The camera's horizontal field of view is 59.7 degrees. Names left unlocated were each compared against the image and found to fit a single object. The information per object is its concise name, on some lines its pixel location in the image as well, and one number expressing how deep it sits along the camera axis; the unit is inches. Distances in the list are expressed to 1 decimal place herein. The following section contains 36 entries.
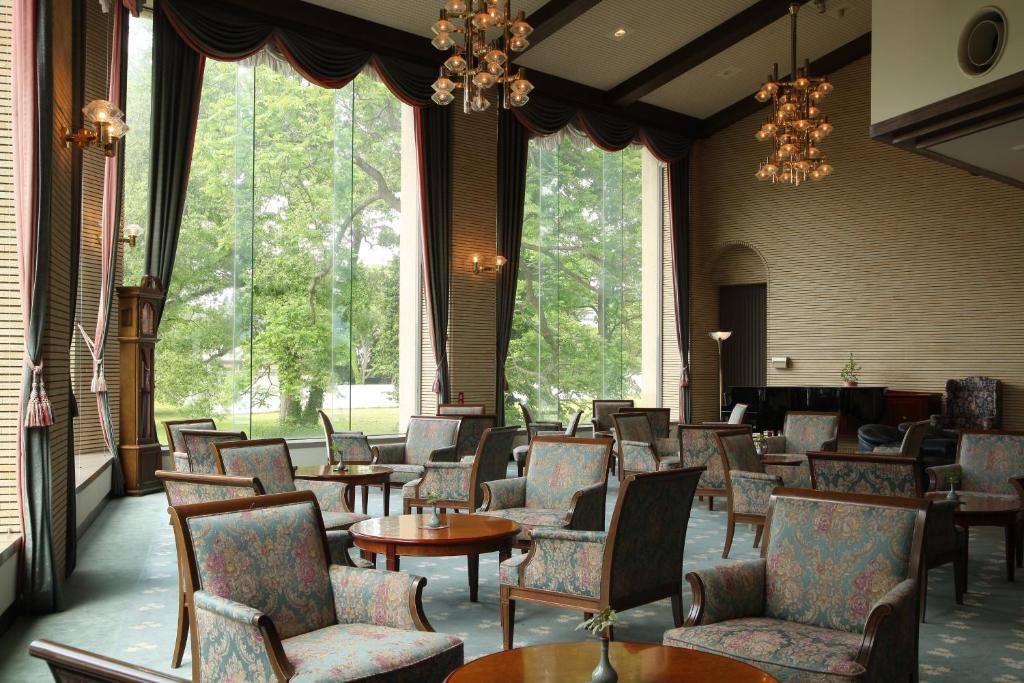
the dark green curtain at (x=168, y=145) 371.6
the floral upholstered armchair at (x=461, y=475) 266.7
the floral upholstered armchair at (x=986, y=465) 268.1
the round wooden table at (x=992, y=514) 223.3
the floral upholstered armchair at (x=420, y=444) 336.2
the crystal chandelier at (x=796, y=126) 382.2
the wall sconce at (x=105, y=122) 254.2
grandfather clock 362.9
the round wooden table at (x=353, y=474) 275.1
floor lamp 608.1
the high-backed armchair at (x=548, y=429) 407.9
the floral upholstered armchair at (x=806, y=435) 370.6
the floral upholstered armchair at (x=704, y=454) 305.1
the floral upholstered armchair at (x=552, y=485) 213.5
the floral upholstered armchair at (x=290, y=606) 112.7
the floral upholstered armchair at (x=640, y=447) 331.8
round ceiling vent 255.9
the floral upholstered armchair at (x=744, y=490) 254.4
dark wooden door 618.8
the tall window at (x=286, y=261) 430.3
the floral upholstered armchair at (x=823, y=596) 119.6
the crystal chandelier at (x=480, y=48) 252.1
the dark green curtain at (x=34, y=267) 193.5
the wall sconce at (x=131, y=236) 367.2
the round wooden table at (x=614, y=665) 99.8
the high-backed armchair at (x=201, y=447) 265.0
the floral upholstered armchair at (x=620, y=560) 161.5
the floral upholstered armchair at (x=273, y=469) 217.8
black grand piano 511.2
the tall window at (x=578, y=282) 566.6
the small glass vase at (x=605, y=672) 93.4
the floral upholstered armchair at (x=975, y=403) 490.9
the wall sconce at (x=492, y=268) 486.7
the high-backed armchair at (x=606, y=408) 492.1
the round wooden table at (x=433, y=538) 175.6
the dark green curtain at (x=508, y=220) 498.9
